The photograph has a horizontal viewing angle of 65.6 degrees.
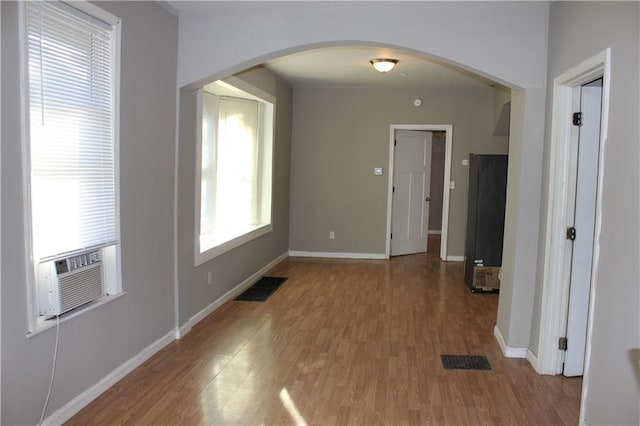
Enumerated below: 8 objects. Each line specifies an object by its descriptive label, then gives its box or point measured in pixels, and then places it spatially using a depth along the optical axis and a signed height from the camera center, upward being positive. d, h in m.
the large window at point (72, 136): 2.38 +0.19
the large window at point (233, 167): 5.10 +0.12
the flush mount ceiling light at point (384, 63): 5.27 +1.25
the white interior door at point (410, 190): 7.67 -0.13
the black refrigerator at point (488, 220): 5.52 -0.40
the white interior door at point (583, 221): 3.22 -0.23
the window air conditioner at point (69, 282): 2.49 -0.58
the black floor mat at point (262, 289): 5.25 -1.26
